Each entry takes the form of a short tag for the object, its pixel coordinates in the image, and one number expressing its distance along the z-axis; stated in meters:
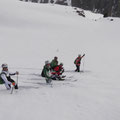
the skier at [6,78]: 11.00
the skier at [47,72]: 13.17
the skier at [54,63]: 16.05
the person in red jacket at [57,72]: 15.00
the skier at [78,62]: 18.50
